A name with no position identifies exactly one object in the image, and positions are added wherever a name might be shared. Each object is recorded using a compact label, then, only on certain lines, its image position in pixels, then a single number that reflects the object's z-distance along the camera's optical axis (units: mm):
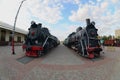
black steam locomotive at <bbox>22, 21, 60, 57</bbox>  6052
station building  12524
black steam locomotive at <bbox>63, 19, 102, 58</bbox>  5800
